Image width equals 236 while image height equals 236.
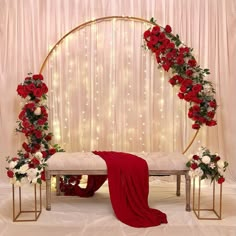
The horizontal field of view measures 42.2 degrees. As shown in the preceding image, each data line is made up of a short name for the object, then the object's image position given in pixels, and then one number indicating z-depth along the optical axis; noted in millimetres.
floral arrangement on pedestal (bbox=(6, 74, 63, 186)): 3062
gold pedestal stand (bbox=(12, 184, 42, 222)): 2412
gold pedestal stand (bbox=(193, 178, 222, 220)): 2465
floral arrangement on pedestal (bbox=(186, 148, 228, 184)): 2420
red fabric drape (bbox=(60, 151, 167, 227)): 2396
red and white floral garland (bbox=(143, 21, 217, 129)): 3132
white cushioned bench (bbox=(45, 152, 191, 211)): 2546
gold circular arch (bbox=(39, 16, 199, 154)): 3172
